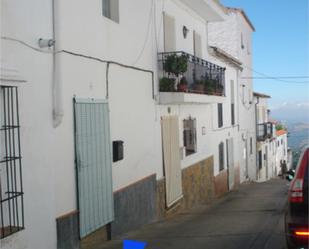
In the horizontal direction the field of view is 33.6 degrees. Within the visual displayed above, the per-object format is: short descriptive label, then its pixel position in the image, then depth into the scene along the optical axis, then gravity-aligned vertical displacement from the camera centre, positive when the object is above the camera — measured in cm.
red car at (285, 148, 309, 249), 539 -103
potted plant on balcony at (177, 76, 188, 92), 1302 +86
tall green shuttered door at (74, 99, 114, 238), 805 -71
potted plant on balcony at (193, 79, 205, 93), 1450 +93
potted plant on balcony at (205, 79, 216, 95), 1576 +99
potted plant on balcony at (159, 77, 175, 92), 1251 +84
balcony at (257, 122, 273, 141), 3334 -102
